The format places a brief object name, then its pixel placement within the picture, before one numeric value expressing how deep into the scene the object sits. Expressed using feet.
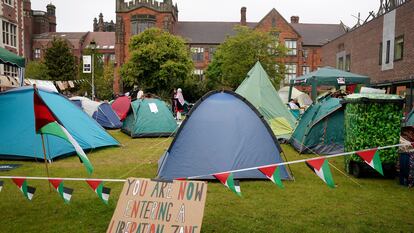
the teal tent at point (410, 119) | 30.86
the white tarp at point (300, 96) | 97.48
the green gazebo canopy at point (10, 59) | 37.51
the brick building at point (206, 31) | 164.66
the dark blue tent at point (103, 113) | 52.70
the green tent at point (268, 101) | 41.37
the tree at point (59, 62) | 152.76
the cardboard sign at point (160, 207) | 11.62
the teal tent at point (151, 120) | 42.96
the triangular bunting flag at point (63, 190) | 13.67
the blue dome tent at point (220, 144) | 21.24
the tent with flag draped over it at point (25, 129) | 28.02
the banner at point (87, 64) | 94.58
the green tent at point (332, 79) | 48.86
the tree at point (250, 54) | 120.57
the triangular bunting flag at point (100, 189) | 13.55
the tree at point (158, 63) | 124.26
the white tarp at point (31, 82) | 74.91
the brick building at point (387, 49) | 62.95
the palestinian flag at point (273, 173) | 14.15
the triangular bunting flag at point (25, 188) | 14.06
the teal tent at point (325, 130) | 30.58
